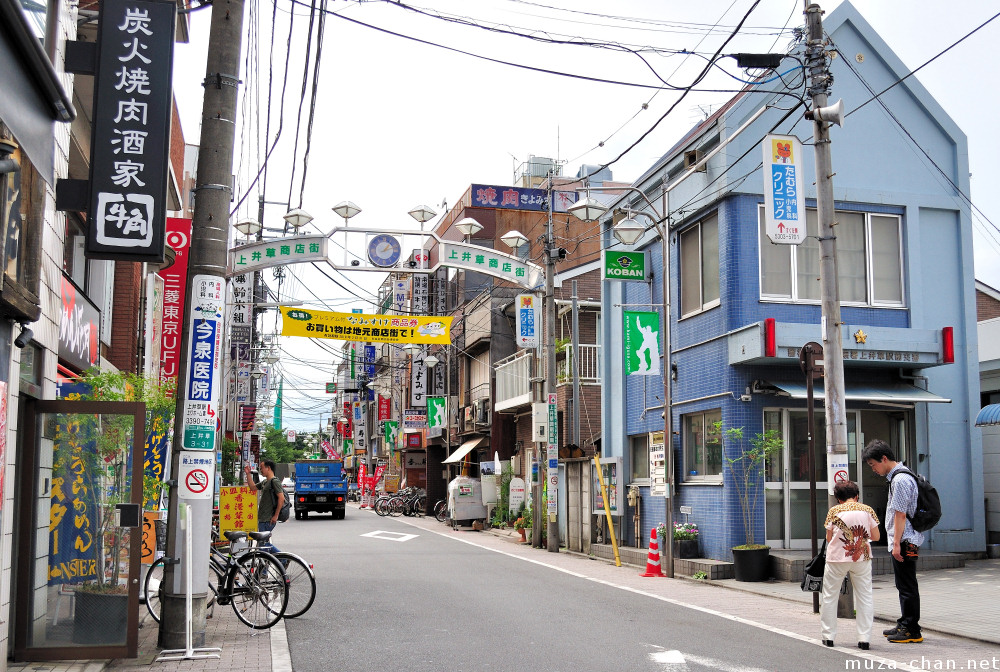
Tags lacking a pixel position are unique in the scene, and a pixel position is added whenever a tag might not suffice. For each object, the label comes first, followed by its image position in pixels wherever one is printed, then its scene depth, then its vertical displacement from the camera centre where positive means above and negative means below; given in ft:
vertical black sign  26.22 +8.83
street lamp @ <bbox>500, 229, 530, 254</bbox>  70.23 +15.20
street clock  64.54 +13.19
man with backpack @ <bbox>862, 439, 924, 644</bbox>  29.71 -3.33
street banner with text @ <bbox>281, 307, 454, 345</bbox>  74.38 +9.37
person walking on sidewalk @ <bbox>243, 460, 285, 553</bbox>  41.93 -2.53
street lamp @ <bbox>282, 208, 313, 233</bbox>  59.11 +14.13
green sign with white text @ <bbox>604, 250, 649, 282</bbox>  61.46 +11.61
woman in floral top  29.32 -3.62
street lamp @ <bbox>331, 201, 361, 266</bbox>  63.26 +15.65
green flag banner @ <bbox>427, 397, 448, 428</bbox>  136.05 +4.61
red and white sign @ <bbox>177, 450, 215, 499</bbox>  29.45 -0.98
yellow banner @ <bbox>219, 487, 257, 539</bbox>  53.11 -3.59
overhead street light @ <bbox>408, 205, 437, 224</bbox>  61.82 +15.02
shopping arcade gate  62.95 +12.91
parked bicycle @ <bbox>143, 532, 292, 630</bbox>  33.60 -4.99
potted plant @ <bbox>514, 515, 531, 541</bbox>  87.35 -7.50
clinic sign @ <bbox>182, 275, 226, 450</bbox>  29.60 +2.44
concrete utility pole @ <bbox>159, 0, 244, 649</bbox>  29.89 +8.93
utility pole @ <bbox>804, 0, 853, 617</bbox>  36.19 +7.23
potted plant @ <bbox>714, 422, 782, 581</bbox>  52.65 -1.29
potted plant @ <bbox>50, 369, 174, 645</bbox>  28.30 -1.80
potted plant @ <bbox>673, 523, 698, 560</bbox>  56.75 -5.81
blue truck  132.26 -6.49
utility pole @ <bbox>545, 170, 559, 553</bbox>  74.79 +5.66
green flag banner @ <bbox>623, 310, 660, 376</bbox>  59.31 +6.16
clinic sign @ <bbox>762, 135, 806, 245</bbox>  44.78 +11.94
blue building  54.39 +8.49
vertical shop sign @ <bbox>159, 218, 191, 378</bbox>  52.31 +8.41
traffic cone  55.26 -6.67
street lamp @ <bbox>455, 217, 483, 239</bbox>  65.92 +15.22
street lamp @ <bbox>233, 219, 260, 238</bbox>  63.96 +14.74
